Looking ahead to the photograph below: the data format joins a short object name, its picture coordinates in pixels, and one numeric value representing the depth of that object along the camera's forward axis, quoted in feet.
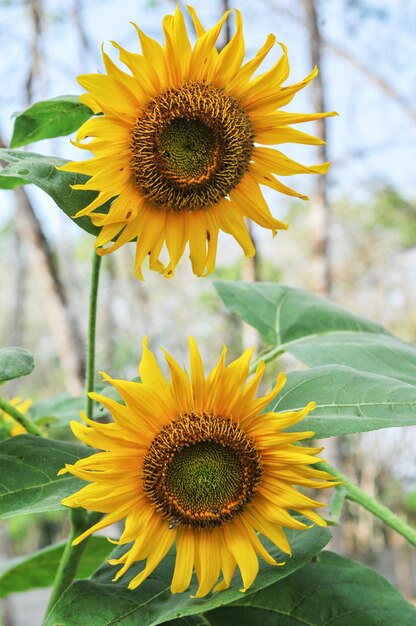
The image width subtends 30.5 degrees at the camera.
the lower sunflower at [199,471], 1.75
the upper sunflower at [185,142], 1.87
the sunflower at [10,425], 2.59
